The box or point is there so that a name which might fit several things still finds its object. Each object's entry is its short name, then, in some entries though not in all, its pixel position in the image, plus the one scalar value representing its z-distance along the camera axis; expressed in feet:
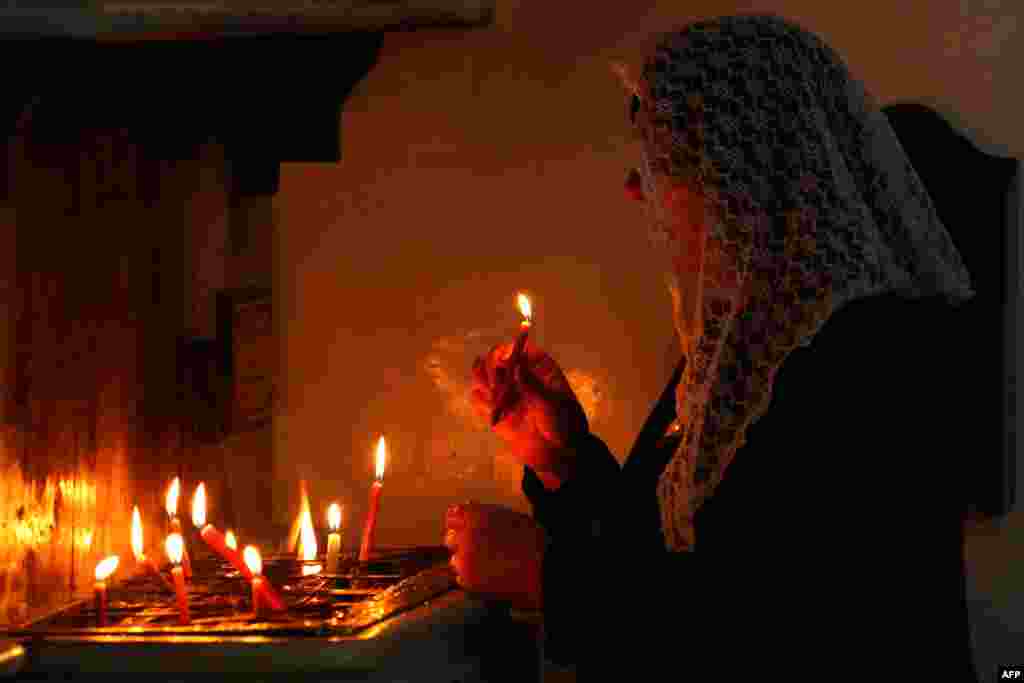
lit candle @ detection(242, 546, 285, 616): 11.84
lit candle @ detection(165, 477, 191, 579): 12.09
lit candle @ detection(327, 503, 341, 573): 12.75
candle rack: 11.69
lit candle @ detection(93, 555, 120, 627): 11.85
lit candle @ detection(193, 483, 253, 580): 11.89
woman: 11.52
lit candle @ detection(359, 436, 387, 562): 12.88
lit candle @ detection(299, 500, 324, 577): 12.96
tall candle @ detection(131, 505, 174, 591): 12.06
